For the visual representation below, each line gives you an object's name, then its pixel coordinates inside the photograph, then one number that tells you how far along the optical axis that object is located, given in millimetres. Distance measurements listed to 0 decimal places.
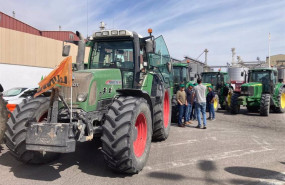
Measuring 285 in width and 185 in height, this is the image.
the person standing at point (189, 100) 8959
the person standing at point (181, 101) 8562
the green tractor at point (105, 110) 3750
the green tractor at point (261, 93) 11719
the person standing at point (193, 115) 10190
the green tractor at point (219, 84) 12914
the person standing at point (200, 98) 8391
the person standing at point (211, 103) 9627
